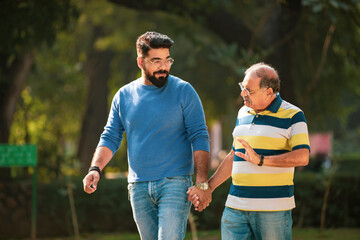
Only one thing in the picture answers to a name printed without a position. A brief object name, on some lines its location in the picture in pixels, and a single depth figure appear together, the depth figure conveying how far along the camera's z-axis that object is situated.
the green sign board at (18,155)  18.73
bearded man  8.20
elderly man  7.42
